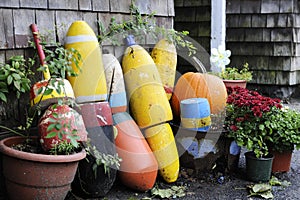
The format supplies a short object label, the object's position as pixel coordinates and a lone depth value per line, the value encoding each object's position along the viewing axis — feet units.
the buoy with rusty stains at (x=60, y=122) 7.07
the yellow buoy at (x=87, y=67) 8.57
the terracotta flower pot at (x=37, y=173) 6.66
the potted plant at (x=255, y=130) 9.20
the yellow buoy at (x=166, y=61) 10.67
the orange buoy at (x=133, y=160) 8.57
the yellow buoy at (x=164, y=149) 9.18
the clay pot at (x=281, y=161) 9.72
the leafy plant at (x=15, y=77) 7.48
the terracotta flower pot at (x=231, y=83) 12.51
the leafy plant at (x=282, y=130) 9.23
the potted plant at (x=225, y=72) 12.63
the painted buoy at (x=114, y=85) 9.05
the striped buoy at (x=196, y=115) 9.56
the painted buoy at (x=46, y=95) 7.47
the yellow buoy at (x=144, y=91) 9.40
